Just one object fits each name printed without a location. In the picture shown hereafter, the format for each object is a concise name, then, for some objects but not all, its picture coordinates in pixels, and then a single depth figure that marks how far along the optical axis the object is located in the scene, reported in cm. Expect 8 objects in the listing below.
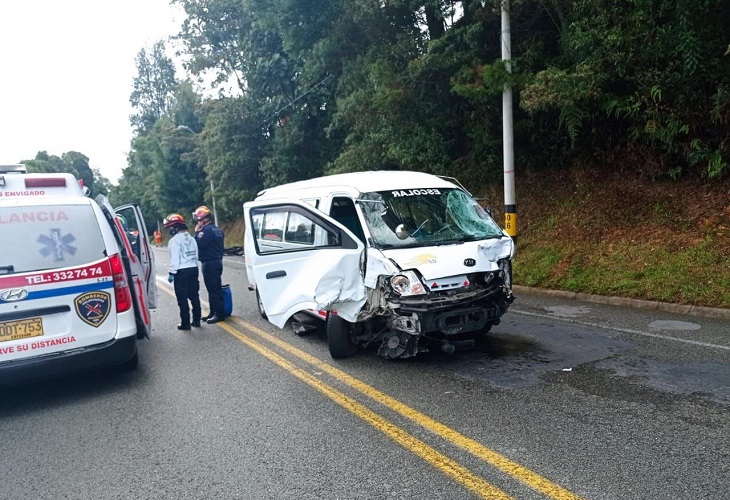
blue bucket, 927
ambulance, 521
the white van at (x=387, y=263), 552
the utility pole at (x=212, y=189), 3276
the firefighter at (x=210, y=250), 877
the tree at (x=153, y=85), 6794
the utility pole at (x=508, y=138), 1099
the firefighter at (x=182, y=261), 840
